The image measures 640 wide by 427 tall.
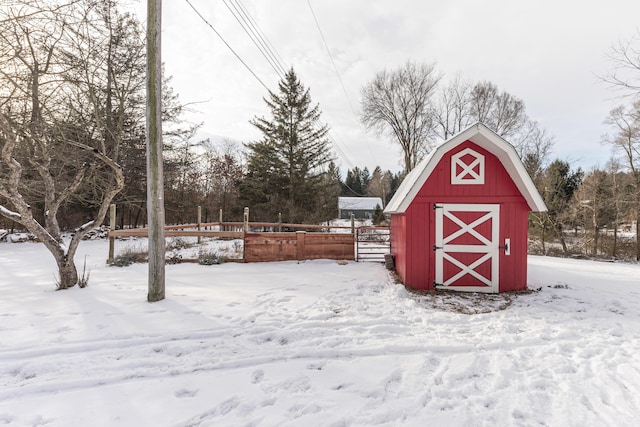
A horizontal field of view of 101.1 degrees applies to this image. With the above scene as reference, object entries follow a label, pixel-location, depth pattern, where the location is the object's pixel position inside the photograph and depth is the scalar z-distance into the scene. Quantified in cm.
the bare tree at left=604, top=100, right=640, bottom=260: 1461
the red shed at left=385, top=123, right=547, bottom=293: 607
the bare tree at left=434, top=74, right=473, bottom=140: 2228
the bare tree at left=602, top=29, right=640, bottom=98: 826
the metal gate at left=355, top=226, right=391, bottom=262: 960
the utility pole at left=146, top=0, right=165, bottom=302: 482
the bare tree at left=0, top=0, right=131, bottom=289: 452
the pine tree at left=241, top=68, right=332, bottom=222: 1909
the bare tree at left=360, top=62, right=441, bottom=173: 2105
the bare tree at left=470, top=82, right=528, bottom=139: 2131
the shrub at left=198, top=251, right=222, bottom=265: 853
